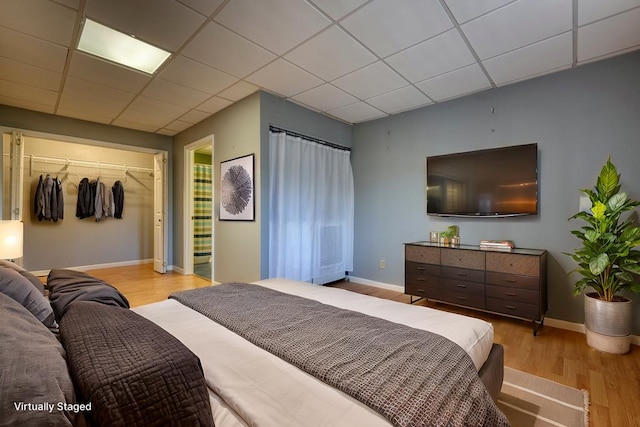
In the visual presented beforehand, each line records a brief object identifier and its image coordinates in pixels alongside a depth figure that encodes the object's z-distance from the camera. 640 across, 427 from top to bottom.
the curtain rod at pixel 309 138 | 3.54
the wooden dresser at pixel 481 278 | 2.62
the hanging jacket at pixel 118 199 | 5.60
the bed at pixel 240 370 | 0.69
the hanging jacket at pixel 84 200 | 5.21
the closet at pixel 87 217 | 4.86
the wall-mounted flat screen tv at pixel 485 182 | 2.94
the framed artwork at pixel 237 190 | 3.51
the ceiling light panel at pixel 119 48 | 2.26
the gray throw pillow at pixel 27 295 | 1.07
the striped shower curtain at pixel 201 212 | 5.28
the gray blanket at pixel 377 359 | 0.83
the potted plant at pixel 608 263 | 2.26
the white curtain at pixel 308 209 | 3.59
